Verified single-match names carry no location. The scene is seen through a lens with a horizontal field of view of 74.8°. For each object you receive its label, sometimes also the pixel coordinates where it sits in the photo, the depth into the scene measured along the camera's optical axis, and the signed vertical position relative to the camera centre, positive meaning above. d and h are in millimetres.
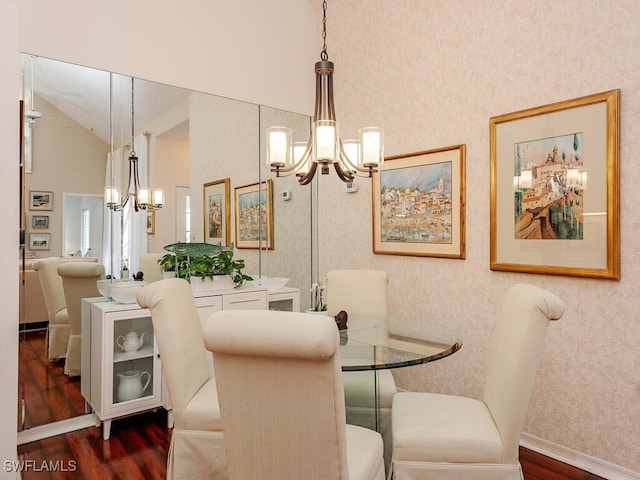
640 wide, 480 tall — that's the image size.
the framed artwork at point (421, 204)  2844 +292
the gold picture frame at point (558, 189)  2131 +311
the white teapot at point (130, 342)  2639 -633
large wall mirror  2500 +534
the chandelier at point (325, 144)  1941 +479
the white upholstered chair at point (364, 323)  2176 -450
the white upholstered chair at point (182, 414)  1825 -745
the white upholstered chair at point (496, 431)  1589 -738
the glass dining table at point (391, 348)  1678 -471
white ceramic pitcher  2609 -898
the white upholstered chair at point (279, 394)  1102 -425
